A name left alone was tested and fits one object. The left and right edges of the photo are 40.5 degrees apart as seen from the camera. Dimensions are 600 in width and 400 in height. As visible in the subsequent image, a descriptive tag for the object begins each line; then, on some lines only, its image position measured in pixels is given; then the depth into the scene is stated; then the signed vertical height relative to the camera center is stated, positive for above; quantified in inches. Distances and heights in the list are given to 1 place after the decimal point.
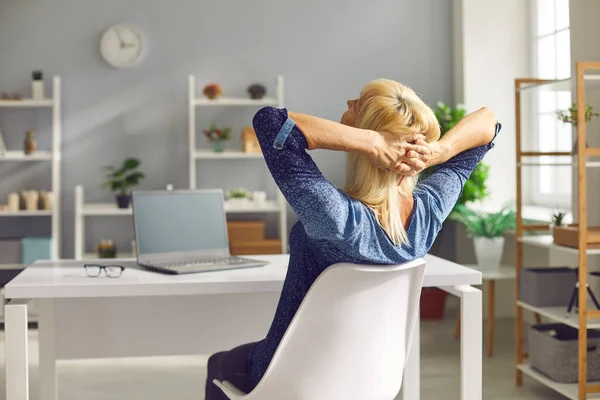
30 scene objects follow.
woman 67.5 +1.3
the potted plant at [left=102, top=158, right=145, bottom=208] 219.1 +4.8
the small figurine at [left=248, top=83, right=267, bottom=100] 222.5 +29.2
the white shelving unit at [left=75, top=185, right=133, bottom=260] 216.1 -3.4
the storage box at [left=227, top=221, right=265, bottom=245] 222.1 -9.2
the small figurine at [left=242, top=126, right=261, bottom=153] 222.1 +15.2
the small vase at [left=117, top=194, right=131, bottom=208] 220.2 -0.3
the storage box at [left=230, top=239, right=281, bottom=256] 219.0 -13.5
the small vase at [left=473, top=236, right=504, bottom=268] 198.7 -13.5
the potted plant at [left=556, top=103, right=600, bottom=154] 134.8 +13.3
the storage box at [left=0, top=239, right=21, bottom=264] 215.3 -13.8
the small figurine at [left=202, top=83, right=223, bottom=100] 221.5 +29.2
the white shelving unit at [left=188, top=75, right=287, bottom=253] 219.8 +12.1
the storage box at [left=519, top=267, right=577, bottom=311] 147.3 -16.9
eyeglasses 100.3 -9.1
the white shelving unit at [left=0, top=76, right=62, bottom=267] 217.0 +12.1
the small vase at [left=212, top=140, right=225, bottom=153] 221.9 +13.9
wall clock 228.1 +43.3
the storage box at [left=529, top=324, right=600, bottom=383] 138.2 -28.2
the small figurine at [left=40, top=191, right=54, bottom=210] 218.8 -0.1
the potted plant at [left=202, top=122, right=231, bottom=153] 221.0 +16.8
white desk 119.3 -18.6
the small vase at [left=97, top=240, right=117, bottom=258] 215.3 -13.6
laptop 110.0 -4.4
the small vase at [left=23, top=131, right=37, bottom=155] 219.3 +15.4
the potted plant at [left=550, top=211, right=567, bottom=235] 146.4 -4.7
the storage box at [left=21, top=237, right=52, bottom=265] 215.9 -13.2
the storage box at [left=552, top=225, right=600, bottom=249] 131.3 -7.0
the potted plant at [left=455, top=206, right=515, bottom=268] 198.7 -9.9
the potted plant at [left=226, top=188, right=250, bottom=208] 220.8 -0.1
